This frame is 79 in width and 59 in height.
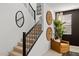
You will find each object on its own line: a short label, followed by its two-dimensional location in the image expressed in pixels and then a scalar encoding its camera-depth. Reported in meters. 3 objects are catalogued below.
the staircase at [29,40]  1.73
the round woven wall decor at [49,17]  1.87
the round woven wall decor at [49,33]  1.89
